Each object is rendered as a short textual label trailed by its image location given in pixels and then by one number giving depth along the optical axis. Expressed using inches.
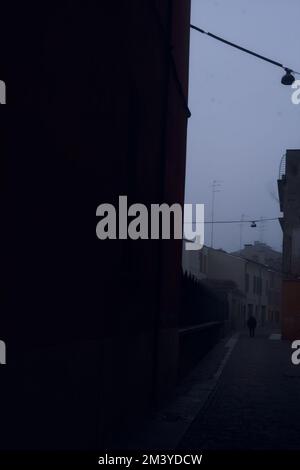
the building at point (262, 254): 2992.1
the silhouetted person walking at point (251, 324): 1515.7
